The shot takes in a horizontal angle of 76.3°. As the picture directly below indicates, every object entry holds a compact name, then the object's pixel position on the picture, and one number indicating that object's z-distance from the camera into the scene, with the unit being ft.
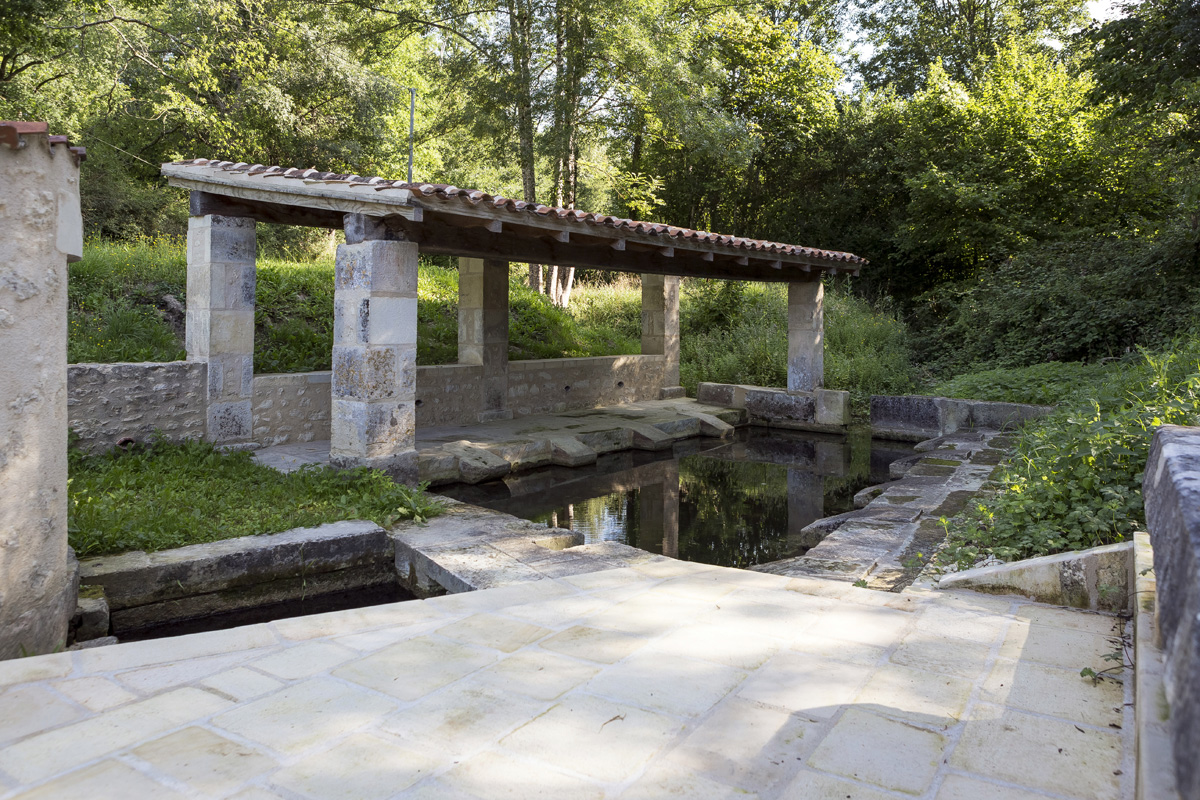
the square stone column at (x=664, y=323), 44.52
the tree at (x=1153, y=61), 31.78
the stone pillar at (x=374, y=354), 21.54
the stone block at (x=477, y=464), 28.04
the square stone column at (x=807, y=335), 42.45
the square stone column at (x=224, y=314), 24.57
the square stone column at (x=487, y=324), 35.58
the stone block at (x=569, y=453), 31.55
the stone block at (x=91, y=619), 13.37
